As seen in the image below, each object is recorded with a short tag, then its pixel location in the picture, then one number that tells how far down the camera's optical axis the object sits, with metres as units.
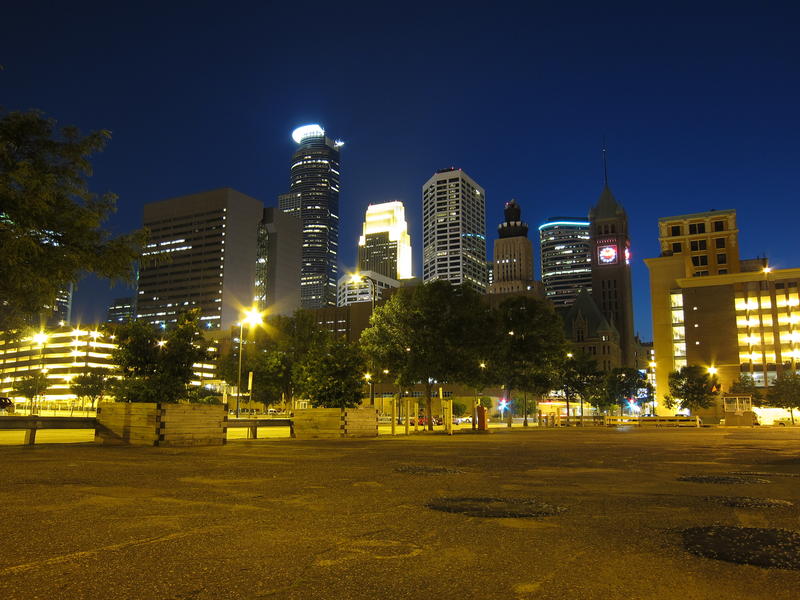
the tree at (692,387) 99.81
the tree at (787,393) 80.31
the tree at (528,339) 52.75
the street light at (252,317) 38.09
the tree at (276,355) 68.75
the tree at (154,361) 22.67
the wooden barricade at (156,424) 20.09
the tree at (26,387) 124.06
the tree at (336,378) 29.38
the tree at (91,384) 114.06
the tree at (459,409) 111.25
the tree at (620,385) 118.56
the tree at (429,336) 43.88
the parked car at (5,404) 71.51
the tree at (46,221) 13.46
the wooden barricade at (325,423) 28.64
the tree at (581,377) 79.50
